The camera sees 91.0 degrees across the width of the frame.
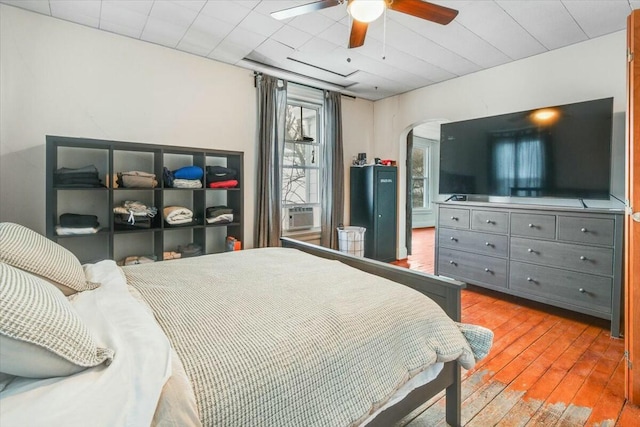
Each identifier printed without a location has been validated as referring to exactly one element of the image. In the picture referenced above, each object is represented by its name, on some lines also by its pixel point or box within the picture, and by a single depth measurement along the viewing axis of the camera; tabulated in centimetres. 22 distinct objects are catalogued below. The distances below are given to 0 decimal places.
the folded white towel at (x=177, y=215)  299
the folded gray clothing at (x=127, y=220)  278
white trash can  439
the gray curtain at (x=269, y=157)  385
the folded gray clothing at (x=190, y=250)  322
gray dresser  251
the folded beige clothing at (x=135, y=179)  277
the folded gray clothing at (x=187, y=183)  302
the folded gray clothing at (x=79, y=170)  250
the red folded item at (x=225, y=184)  321
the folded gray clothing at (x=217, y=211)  326
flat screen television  273
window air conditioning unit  440
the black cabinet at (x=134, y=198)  261
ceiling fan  178
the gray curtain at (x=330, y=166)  454
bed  69
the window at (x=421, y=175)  834
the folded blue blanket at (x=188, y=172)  306
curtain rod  366
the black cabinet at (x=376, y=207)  454
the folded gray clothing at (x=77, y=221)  252
